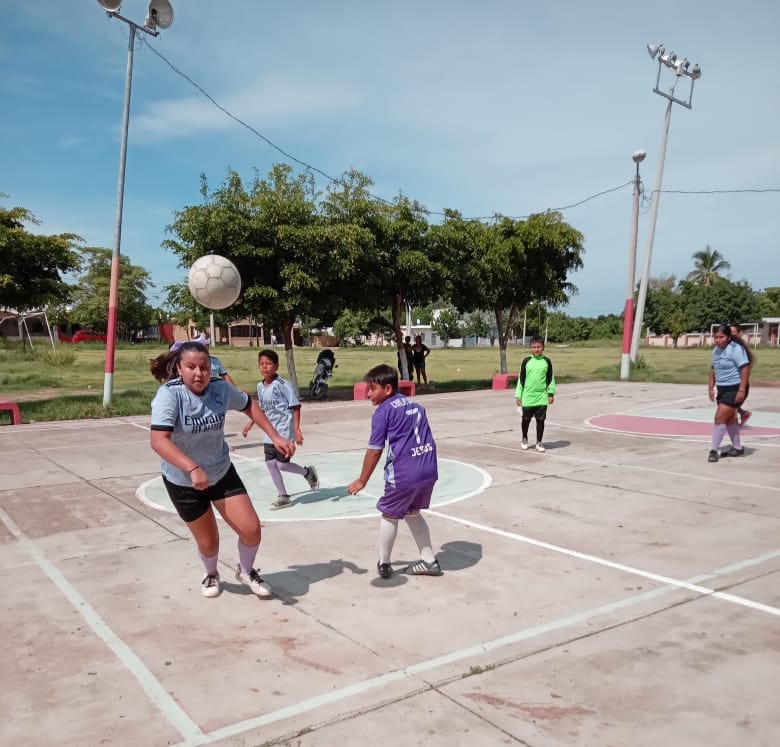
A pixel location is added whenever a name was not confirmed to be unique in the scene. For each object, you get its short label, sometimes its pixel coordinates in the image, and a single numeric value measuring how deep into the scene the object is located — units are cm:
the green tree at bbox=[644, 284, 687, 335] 8075
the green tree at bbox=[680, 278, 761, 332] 7612
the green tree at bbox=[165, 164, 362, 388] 1683
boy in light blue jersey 712
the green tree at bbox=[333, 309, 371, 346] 7663
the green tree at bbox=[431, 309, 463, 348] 8654
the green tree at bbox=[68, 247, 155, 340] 6681
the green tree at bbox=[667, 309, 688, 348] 7888
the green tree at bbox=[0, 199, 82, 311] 1451
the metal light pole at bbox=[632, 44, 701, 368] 2584
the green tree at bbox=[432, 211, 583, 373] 2128
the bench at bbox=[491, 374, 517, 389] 2180
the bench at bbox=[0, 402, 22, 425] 1420
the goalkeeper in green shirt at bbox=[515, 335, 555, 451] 1005
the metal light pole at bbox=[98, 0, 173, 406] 1495
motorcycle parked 1881
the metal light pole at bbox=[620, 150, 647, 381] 2478
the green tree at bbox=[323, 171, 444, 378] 1903
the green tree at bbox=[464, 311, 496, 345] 8694
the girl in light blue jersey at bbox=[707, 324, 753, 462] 921
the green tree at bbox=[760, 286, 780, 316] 8331
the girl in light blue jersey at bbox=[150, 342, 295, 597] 419
